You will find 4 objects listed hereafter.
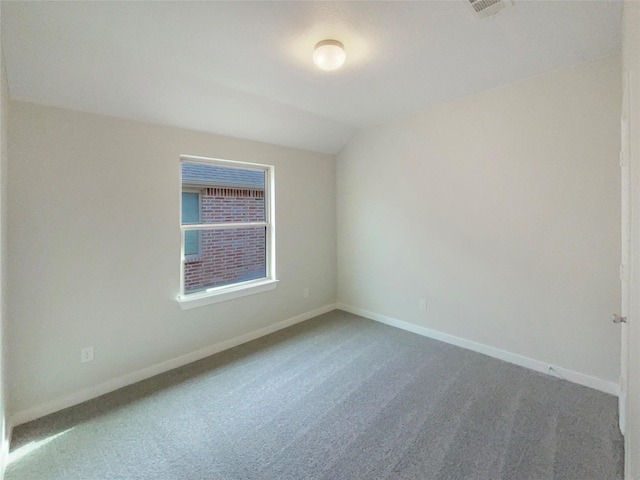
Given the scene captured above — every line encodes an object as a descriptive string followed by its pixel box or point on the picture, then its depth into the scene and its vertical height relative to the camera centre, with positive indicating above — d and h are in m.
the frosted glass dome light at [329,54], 1.91 +1.21
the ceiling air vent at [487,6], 1.64 +1.31
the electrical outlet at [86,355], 2.30 -0.91
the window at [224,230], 2.98 +0.09
